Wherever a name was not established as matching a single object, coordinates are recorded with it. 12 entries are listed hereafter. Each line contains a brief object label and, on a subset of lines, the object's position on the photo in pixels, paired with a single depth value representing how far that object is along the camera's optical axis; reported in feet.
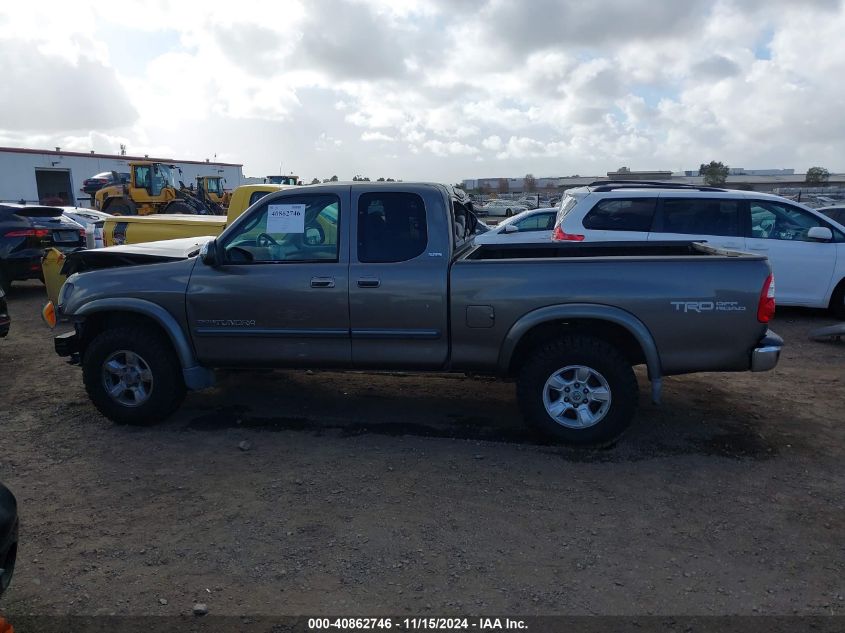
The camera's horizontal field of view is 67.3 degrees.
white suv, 28.04
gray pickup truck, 14.62
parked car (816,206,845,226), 41.73
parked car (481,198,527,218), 113.19
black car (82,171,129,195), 126.44
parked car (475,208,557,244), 40.88
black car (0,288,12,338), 23.16
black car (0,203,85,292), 35.45
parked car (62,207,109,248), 42.46
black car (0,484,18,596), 8.20
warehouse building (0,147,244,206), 141.18
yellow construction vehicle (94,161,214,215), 85.66
